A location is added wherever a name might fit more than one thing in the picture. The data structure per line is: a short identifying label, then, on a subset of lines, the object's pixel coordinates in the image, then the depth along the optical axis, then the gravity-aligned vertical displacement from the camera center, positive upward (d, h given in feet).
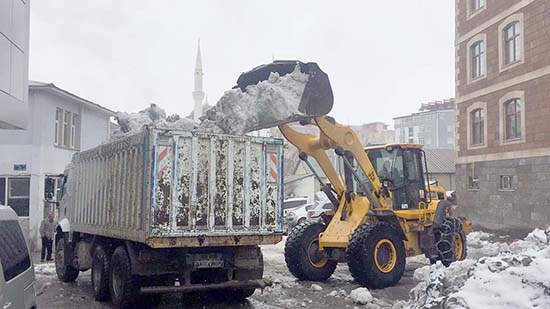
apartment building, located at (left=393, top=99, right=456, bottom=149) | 272.31 +28.76
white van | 15.84 -2.72
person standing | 52.75 -5.24
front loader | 35.14 -2.00
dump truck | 26.20 -1.61
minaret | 243.34 +44.45
